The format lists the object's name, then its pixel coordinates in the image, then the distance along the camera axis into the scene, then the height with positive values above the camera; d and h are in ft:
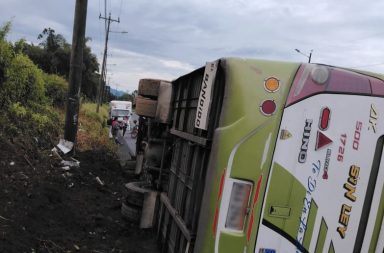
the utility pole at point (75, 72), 38.47 +0.66
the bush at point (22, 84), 35.29 -0.99
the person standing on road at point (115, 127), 90.11 -8.16
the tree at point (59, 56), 165.17 +7.78
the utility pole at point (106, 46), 170.30 +14.29
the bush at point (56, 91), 55.24 -1.72
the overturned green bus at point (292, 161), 10.85 -1.10
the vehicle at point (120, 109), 159.33 -7.57
